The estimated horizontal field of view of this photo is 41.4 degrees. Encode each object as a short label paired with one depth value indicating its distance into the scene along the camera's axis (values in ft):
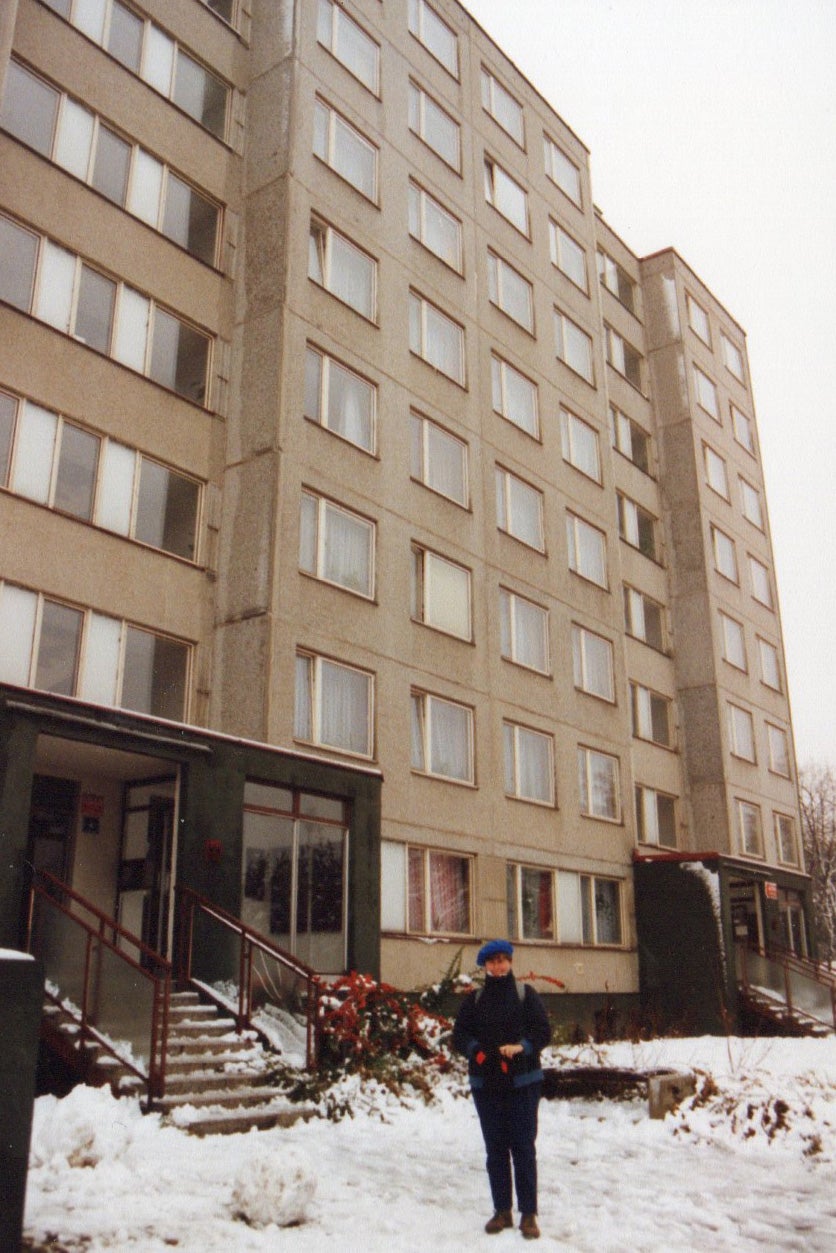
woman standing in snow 22.59
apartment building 50.80
